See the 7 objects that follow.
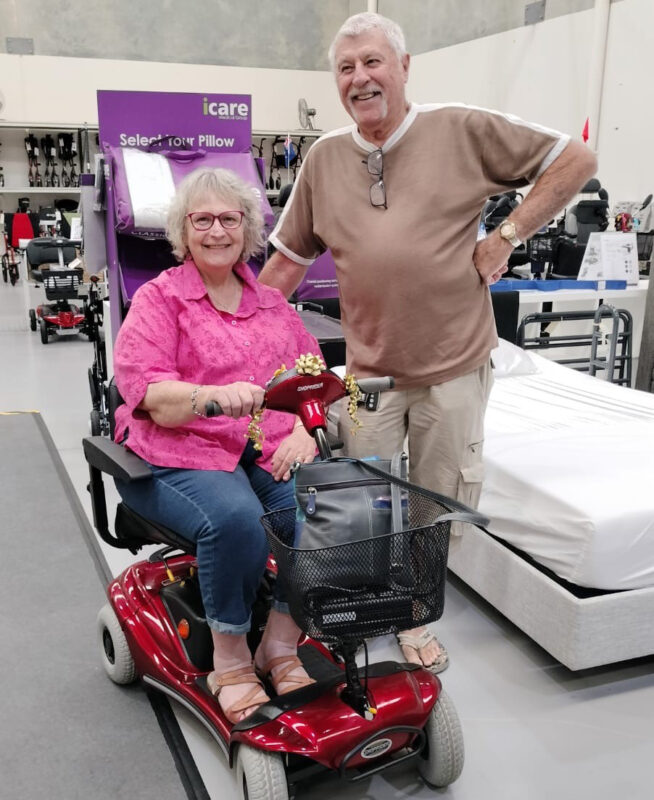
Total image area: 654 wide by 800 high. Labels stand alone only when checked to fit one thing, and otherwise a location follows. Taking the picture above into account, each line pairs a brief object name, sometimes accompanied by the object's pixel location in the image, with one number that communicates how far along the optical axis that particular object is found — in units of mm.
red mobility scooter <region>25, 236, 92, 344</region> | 7094
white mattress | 2314
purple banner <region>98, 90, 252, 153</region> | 3852
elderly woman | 1901
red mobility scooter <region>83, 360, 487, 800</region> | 1557
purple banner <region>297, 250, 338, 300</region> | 4609
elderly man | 2131
